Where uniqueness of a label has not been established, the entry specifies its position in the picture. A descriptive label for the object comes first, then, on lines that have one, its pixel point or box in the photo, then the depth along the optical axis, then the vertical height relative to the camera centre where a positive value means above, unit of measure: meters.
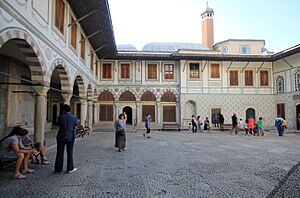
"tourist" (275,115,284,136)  13.27 -1.10
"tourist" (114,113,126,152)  7.07 -0.87
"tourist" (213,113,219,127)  18.02 -0.94
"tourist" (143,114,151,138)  10.98 -0.74
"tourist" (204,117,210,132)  15.86 -1.28
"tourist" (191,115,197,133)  15.44 -1.27
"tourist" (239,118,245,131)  16.14 -1.34
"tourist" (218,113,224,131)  16.31 -0.98
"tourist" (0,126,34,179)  4.05 -0.83
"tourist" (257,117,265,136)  13.45 -1.22
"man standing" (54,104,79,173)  4.39 -0.62
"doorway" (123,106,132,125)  20.14 -0.33
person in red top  14.08 -1.06
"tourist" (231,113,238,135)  14.28 -0.89
